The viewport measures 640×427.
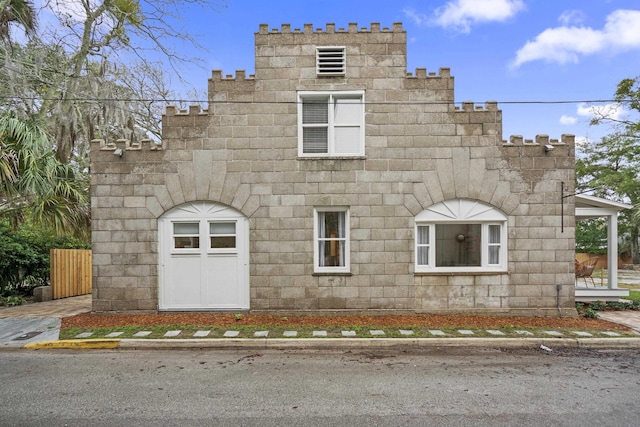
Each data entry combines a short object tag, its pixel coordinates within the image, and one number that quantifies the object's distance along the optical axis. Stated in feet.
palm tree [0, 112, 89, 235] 30.60
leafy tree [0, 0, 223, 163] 39.96
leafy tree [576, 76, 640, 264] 76.74
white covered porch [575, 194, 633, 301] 35.86
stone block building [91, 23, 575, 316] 32.09
